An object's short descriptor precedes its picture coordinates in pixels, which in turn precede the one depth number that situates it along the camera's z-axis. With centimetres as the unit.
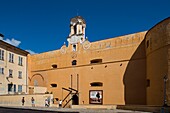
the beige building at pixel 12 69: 2308
